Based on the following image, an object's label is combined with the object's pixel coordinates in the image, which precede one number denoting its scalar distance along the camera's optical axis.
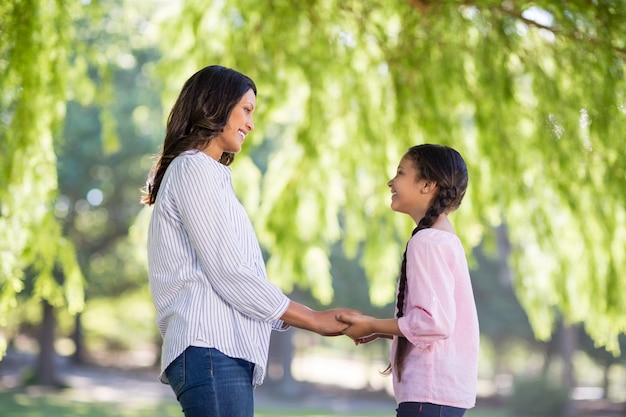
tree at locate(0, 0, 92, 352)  5.00
